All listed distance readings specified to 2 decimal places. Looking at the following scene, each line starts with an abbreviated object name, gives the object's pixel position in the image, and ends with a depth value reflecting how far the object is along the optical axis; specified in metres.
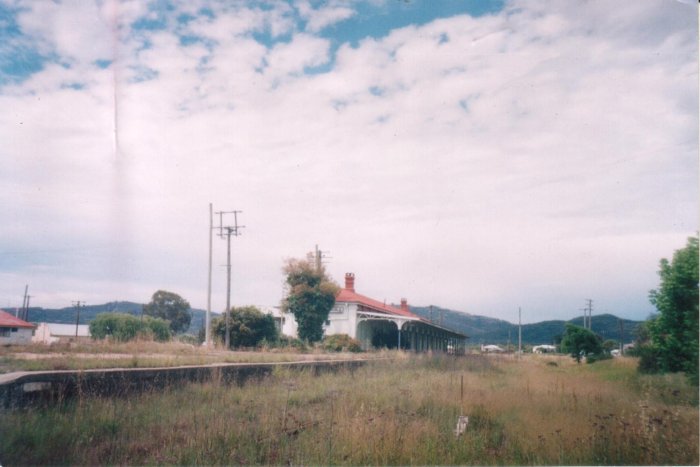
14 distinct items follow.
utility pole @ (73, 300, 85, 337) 44.00
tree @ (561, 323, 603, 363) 21.72
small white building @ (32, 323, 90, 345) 47.46
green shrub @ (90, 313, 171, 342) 29.06
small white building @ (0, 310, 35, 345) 29.07
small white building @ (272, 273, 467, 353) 27.61
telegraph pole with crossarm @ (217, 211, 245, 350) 27.62
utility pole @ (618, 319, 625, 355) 36.39
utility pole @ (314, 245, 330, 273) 26.65
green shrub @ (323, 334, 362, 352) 23.40
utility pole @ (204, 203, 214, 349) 25.57
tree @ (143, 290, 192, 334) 53.56
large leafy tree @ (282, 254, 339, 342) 25.55
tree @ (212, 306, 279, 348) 25.47
